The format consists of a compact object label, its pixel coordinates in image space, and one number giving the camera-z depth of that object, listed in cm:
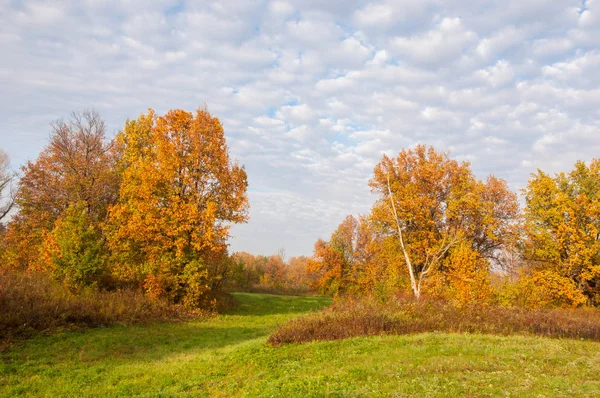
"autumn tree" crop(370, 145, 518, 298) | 3000
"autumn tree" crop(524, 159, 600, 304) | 2602
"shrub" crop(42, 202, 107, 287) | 2158
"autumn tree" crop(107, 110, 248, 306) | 2489
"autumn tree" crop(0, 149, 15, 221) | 3262
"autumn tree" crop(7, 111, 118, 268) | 3117
